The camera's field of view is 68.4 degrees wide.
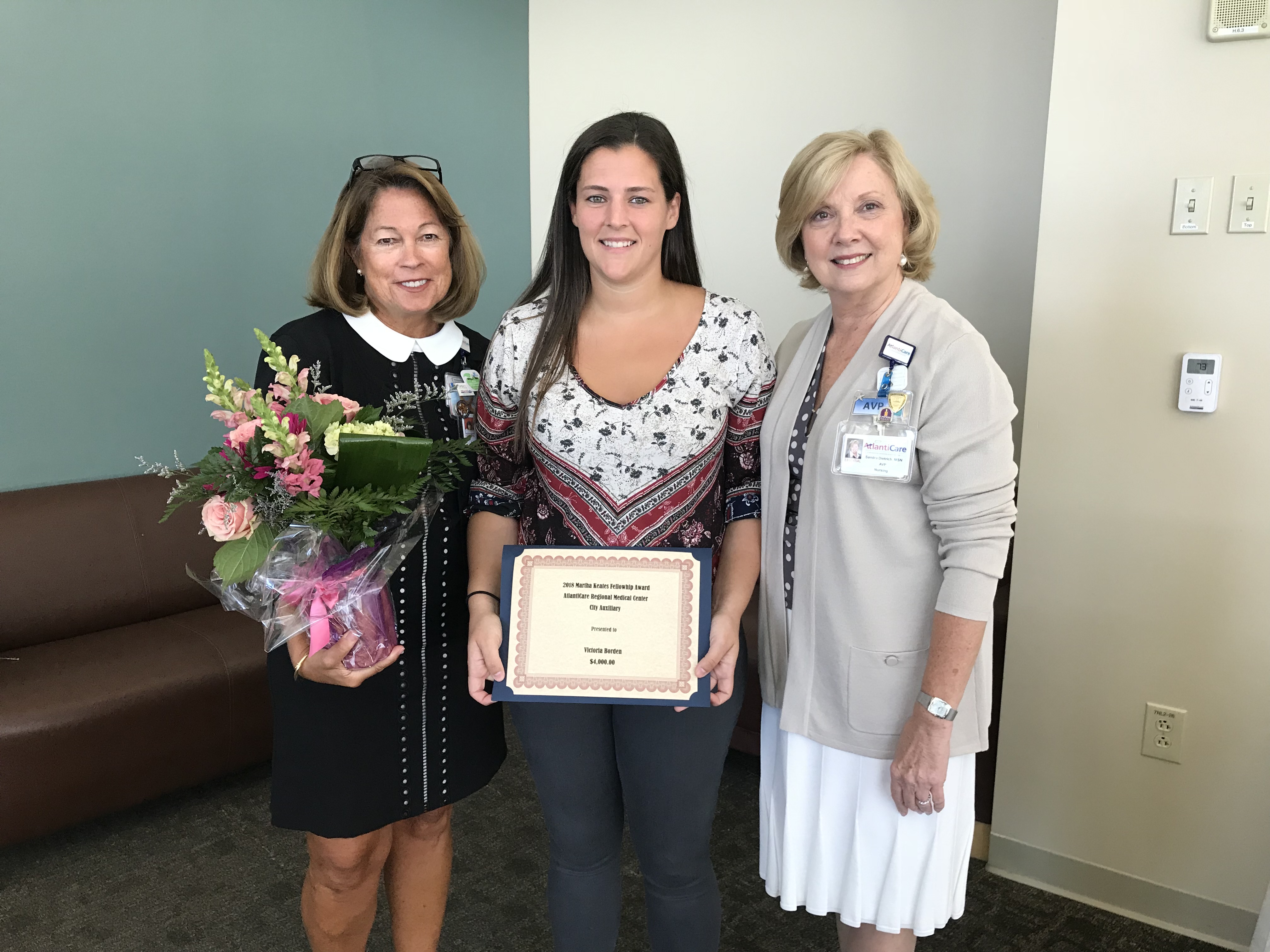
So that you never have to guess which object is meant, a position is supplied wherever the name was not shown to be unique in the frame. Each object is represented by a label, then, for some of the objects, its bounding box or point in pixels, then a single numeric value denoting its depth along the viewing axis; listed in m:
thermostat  2.07
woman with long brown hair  1.55
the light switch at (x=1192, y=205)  2.04
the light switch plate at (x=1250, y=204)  1.97
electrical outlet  2.24
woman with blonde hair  1.44
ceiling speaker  1.92
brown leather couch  2.56
